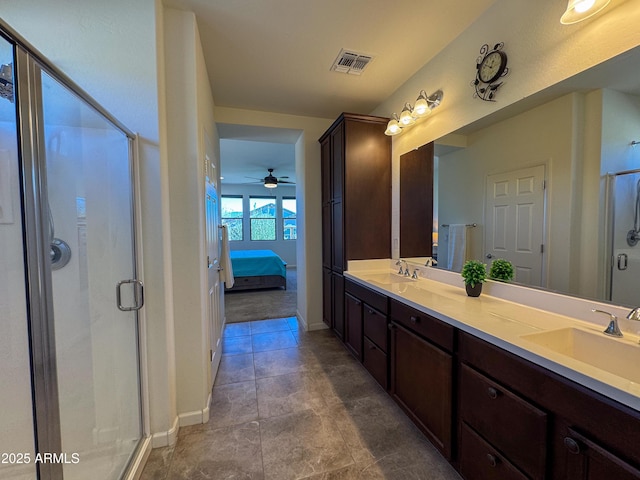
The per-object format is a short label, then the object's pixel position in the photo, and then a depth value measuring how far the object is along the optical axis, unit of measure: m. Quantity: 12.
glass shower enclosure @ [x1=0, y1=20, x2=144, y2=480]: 0.92
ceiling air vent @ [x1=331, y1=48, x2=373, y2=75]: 2.14
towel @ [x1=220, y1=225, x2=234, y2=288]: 2.98
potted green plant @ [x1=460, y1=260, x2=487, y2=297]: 1.74
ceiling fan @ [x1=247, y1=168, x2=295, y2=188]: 6.00
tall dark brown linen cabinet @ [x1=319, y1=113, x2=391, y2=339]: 2.70
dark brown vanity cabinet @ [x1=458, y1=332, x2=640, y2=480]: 0.77
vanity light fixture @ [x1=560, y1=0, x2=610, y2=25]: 1.10
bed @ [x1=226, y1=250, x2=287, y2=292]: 5.38
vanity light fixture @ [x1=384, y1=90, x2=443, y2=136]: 2.18
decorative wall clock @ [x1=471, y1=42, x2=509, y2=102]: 1.63
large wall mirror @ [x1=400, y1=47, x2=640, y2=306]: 1.15
